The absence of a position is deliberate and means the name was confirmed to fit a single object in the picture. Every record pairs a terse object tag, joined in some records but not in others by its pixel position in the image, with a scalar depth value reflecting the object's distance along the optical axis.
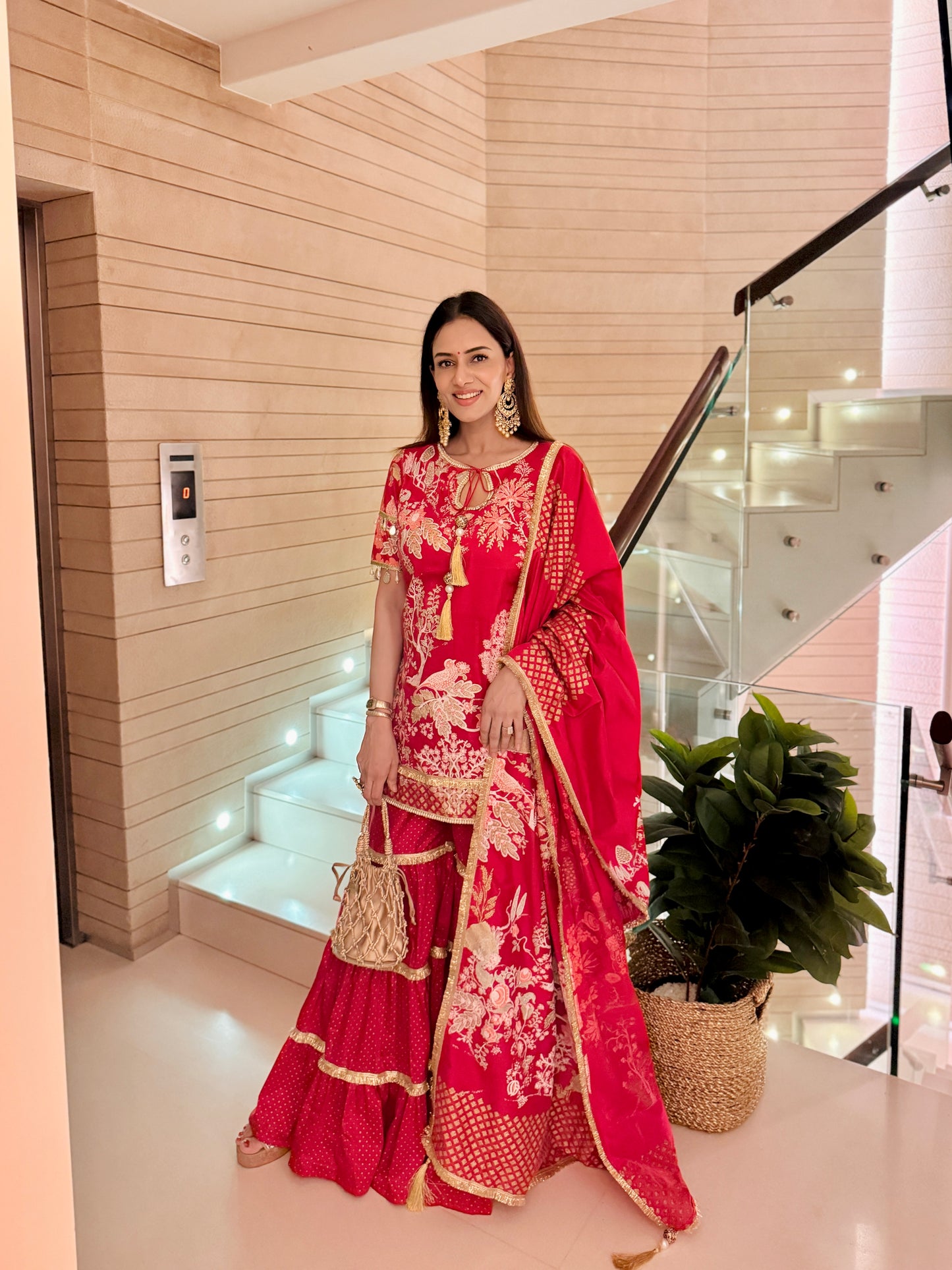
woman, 1.78
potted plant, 1.96
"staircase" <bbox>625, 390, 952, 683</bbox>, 3.36
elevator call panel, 2.73
